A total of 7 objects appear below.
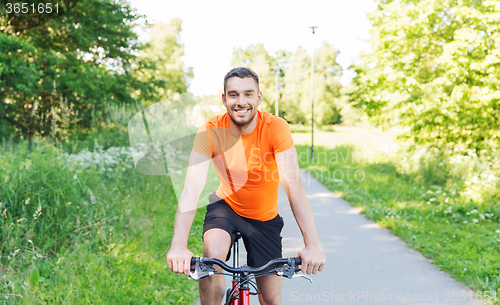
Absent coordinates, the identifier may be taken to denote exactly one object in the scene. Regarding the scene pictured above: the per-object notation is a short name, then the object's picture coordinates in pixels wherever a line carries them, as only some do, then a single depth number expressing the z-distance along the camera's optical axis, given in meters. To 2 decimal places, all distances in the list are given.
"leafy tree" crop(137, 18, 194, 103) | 31.28
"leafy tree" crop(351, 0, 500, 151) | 10.12
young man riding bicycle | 2.24
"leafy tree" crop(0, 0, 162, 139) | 8.59
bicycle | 1.88
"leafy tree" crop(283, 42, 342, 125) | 51.44
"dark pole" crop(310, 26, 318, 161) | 16.62
